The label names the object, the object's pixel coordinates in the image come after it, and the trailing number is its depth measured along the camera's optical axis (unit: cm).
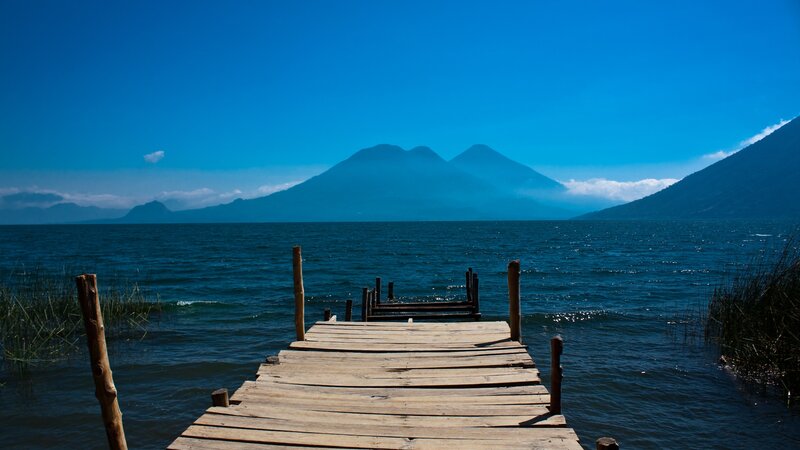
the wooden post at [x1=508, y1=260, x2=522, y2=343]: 893
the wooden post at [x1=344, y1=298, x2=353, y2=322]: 1327
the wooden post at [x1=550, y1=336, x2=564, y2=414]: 585
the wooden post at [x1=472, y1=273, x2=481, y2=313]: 1405
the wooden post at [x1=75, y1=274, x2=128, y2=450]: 495
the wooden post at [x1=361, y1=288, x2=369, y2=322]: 1342
